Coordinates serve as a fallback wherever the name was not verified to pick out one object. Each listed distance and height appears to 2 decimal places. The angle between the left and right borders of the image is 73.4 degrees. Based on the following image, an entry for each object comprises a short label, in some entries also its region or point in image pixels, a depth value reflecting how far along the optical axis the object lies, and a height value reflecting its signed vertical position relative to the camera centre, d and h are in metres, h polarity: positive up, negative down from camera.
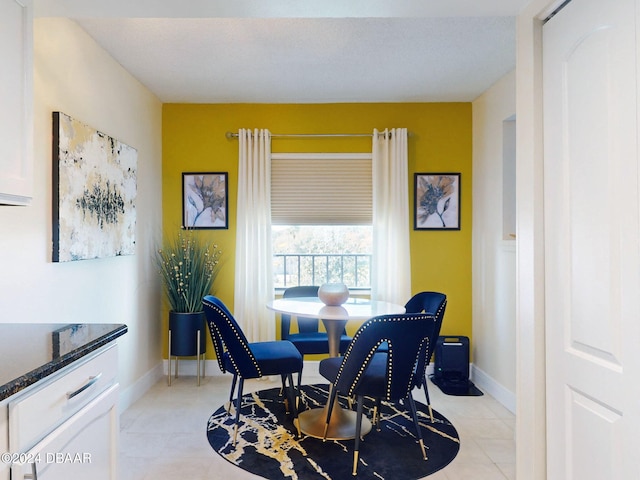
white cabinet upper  1.54 +0.53
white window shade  4.25 +0.56
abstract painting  2.39 +0.33
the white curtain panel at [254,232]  4.13 +0.11
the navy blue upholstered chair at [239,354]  2.66 -0.74
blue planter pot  3.87 -0.80
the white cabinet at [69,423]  1.08 -0.53
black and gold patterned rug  2.42 -1.28
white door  1.22 +0.00
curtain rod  4.20 +1.06
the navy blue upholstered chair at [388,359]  2.33 -0.65
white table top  2.73 -0.46
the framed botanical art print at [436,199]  4.24 +0.43
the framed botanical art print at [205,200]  4.23 +0.43
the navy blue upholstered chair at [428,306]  2.86 -0.46
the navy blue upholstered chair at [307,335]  3.53 -0.79
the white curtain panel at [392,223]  4.13 +0.19
